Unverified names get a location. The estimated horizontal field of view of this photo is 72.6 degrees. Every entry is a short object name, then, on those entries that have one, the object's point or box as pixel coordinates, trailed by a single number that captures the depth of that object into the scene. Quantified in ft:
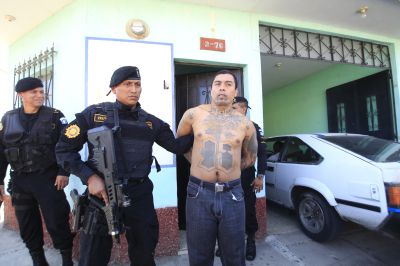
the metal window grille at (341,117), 20.39
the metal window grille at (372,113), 17.75
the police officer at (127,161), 6.07
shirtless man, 6.66
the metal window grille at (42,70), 11.92
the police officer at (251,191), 10.20
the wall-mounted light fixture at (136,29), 10.64
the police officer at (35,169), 8.52
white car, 8.90
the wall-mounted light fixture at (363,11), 12.76
